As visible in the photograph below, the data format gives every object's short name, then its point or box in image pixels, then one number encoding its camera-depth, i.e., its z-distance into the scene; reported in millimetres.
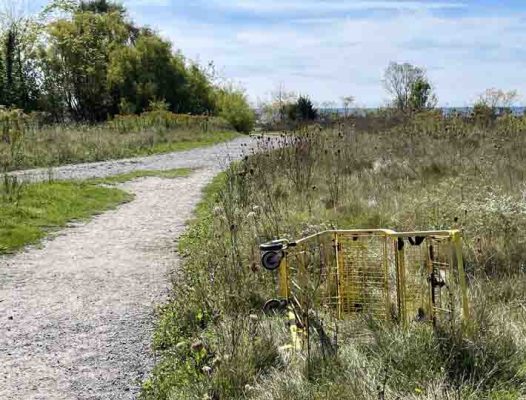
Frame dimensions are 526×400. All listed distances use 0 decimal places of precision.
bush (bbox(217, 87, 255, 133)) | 38406
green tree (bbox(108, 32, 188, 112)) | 34656
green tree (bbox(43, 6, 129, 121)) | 35188
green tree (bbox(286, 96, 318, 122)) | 34750
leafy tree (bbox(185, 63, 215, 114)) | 37031
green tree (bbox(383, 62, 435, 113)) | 32375
